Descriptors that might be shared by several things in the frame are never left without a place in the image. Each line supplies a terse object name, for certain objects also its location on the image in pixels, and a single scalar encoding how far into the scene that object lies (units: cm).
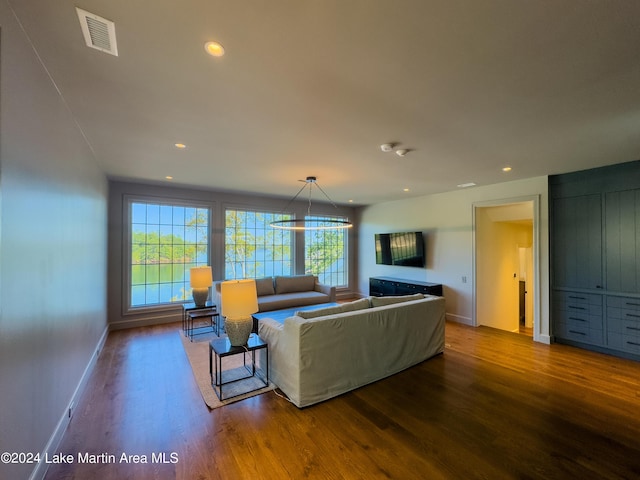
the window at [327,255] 764
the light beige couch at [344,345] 270
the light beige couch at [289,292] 506
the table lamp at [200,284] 484
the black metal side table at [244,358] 289
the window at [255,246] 634
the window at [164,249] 535
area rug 280
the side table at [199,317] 473
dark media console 576
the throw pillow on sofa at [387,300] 348
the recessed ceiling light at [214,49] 158
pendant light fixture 488
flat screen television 625
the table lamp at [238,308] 292
